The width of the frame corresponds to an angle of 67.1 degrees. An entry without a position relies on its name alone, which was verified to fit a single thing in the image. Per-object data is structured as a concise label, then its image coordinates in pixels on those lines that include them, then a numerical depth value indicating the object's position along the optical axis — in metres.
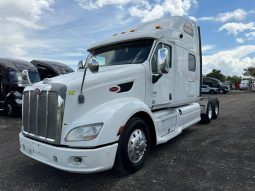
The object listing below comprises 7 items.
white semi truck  2.73
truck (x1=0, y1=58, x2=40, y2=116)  8.31
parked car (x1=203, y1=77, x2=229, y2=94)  24.10
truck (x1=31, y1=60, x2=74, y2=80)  11.31
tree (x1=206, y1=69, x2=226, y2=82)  52.89
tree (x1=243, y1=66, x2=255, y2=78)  52.31
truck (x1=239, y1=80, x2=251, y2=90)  36.63
